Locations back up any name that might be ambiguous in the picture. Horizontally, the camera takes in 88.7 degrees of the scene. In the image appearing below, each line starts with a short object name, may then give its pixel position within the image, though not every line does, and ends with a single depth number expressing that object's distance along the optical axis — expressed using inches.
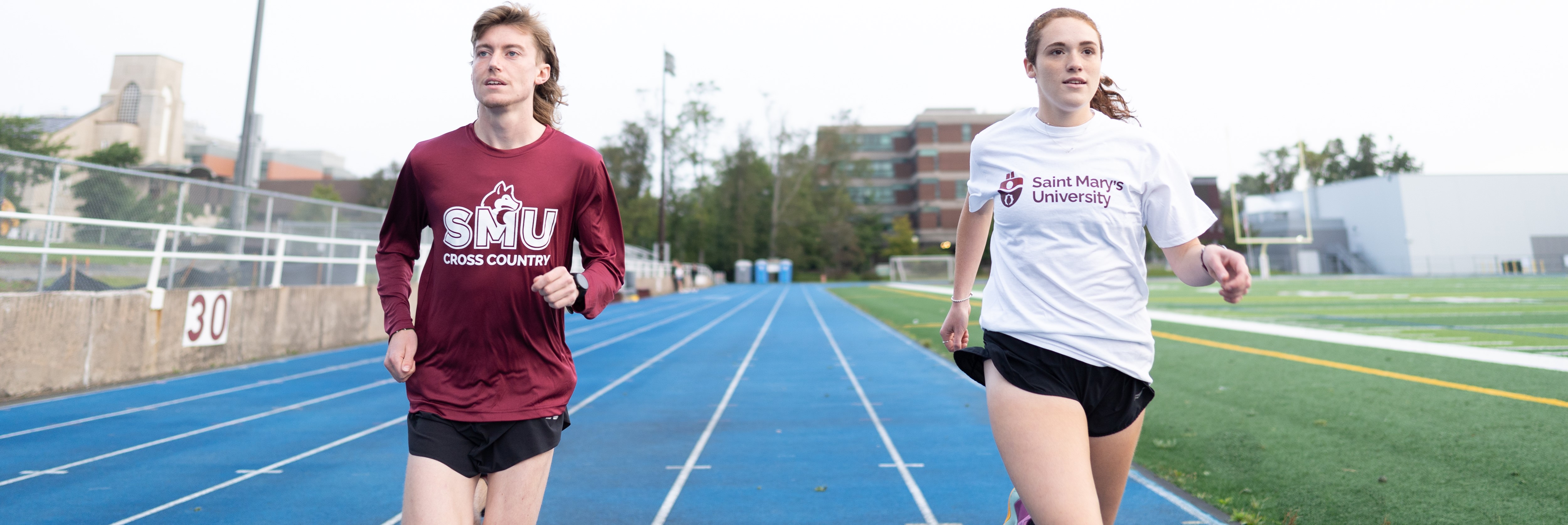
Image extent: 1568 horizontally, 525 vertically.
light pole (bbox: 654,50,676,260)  1409.9
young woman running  73.4
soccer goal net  1673.2
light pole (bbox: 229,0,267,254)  460.4
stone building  2078.0
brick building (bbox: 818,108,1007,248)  2642.7
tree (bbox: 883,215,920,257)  2420.0
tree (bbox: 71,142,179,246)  311.7
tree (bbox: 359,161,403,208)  2704.2
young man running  74.0
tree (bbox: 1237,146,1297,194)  3149.6
